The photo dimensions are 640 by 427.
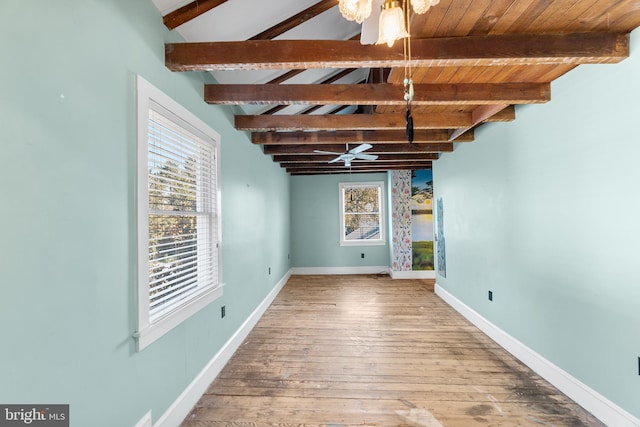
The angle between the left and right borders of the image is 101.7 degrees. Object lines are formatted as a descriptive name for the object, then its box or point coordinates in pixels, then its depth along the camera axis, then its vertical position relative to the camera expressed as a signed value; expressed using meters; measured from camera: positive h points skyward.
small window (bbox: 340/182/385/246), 6.71 +0.15
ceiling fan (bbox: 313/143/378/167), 3.76 +0.99
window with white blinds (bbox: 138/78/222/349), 1.51 +0.06
